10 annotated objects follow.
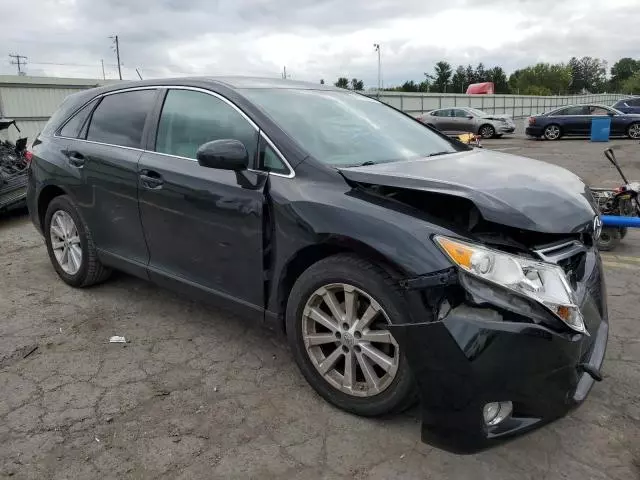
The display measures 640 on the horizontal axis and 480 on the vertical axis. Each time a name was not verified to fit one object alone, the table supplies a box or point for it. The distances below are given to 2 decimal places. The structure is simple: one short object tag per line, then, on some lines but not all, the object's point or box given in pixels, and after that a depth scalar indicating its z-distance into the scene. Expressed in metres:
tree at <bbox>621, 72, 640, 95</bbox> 95.56
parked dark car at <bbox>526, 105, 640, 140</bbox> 21.22
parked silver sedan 24.23
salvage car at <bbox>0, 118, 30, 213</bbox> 7.55
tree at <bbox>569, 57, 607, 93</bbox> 117.50
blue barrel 20.69
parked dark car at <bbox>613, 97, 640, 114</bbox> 23.60
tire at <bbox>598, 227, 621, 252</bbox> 5.48
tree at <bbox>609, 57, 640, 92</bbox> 117.25
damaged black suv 2.16
